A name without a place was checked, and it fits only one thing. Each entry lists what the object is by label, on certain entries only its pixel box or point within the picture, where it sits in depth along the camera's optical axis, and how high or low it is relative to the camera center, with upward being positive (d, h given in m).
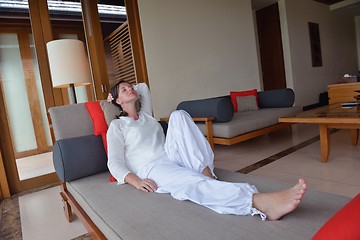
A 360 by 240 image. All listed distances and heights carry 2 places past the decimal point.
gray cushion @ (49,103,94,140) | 1.90 -0.10
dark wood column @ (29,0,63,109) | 2.94 +0.83
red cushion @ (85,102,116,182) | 1.87 -0.12
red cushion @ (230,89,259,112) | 4.02 -0.14
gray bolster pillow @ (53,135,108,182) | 1.73 -0.34
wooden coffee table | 2.06 -0.37
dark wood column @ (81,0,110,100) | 3.34 +0.74
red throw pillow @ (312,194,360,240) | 0.58 -0.36
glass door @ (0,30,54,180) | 2.88 +0.10
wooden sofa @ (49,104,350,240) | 0.95 -0.51
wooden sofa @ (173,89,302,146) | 2.88 -0.41
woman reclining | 1.05 -0.39
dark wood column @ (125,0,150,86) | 3.71 +0.85
